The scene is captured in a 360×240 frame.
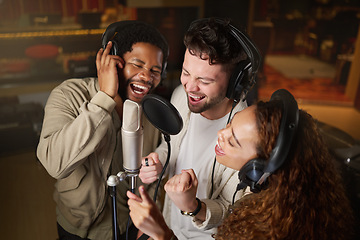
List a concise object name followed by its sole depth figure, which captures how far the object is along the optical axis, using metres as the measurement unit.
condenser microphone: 0.73
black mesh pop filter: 0.69
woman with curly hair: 0.68
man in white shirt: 0.82
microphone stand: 0.76
